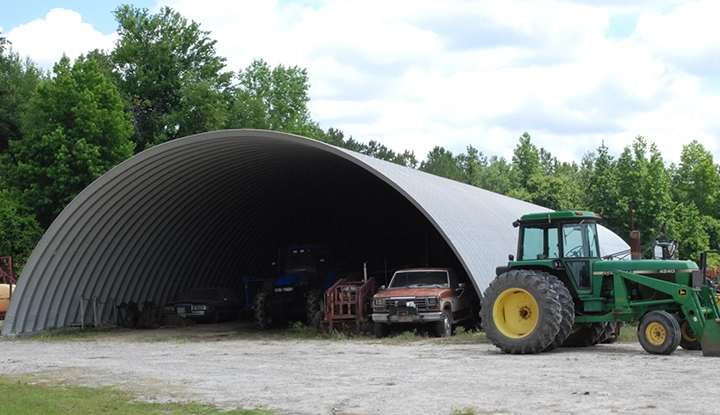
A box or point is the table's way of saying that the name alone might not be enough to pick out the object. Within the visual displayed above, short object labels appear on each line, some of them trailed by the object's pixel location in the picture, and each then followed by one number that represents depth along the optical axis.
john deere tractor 13.98
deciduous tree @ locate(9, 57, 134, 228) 38.97
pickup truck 19.17
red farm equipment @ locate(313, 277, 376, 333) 20.94
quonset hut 22.16
